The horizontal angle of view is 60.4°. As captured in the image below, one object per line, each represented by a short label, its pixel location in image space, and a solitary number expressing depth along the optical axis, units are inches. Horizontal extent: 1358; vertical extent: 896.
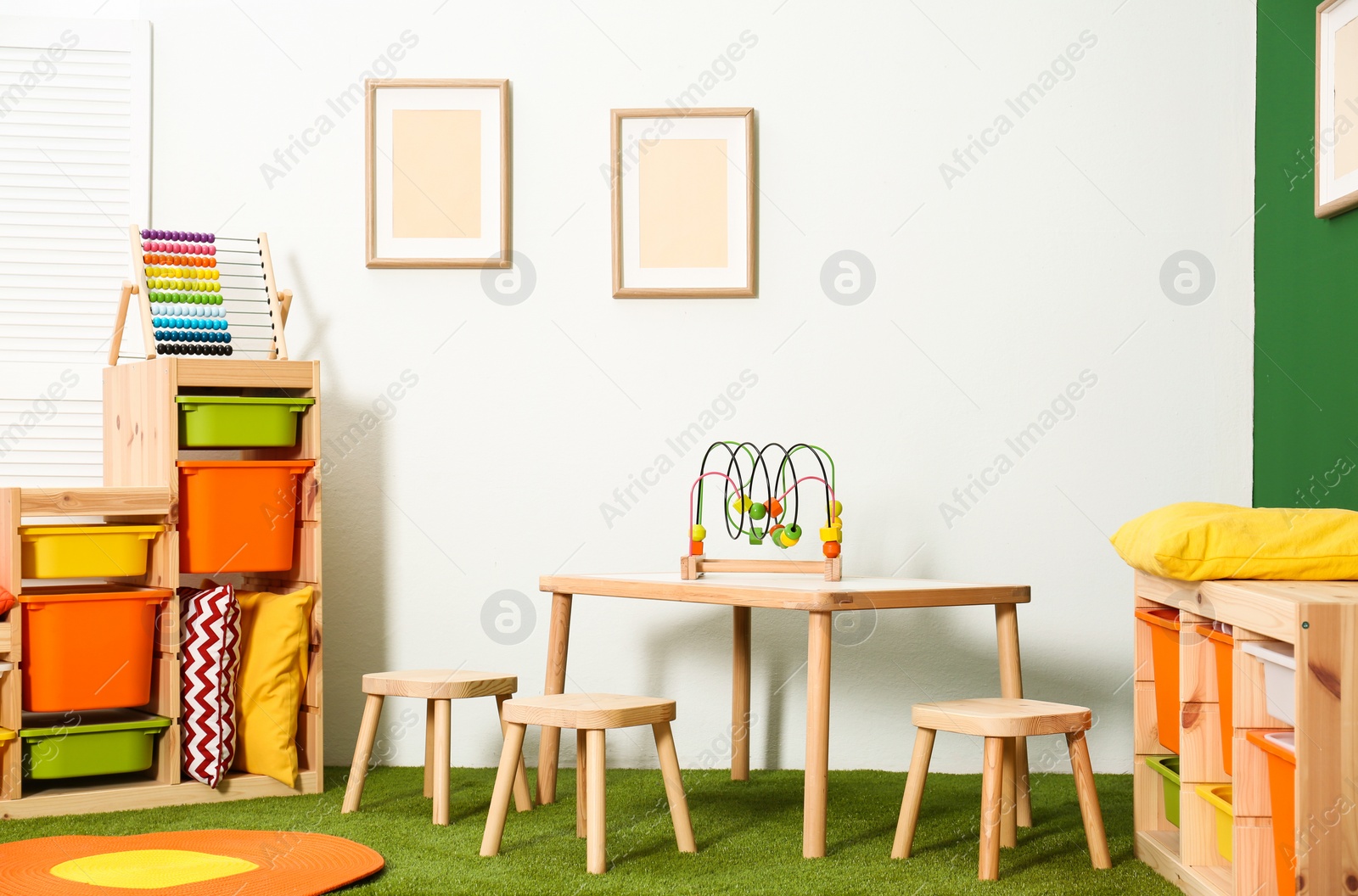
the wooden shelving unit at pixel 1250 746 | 69.4
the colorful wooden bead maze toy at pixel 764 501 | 109.3
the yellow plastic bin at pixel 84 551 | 110.2
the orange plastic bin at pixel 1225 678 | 82.7
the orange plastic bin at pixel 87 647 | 109.1
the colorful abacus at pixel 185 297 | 120.0
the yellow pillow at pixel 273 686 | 116.6
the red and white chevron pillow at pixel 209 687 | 113.7
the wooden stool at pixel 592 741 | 90.7
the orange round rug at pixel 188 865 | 84.7
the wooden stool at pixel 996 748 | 89.1
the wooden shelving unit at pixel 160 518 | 108.0
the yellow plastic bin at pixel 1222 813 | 83.5
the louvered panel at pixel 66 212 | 133.2
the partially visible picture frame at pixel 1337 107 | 112.6
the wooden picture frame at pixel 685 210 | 133.9
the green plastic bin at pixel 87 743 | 109.3
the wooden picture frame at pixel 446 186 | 134.4
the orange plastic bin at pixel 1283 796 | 72.4
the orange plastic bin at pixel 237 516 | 116.3
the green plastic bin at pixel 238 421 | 115.6
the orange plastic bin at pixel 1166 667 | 93.3
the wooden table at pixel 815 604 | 94.0
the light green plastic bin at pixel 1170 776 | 93.8
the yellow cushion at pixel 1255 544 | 80.4
